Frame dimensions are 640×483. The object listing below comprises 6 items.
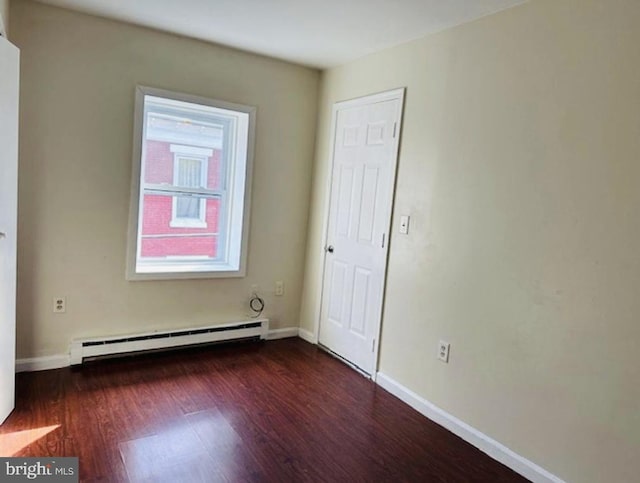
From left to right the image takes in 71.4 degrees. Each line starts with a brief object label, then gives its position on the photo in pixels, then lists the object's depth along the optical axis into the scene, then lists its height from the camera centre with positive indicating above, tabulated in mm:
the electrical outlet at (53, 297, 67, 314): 2994 -860
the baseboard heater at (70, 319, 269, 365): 3053 -1141
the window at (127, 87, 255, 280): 3277 +7
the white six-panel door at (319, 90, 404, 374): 3139 -157
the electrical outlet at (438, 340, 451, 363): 2660 -835
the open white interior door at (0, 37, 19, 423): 2109 -197
